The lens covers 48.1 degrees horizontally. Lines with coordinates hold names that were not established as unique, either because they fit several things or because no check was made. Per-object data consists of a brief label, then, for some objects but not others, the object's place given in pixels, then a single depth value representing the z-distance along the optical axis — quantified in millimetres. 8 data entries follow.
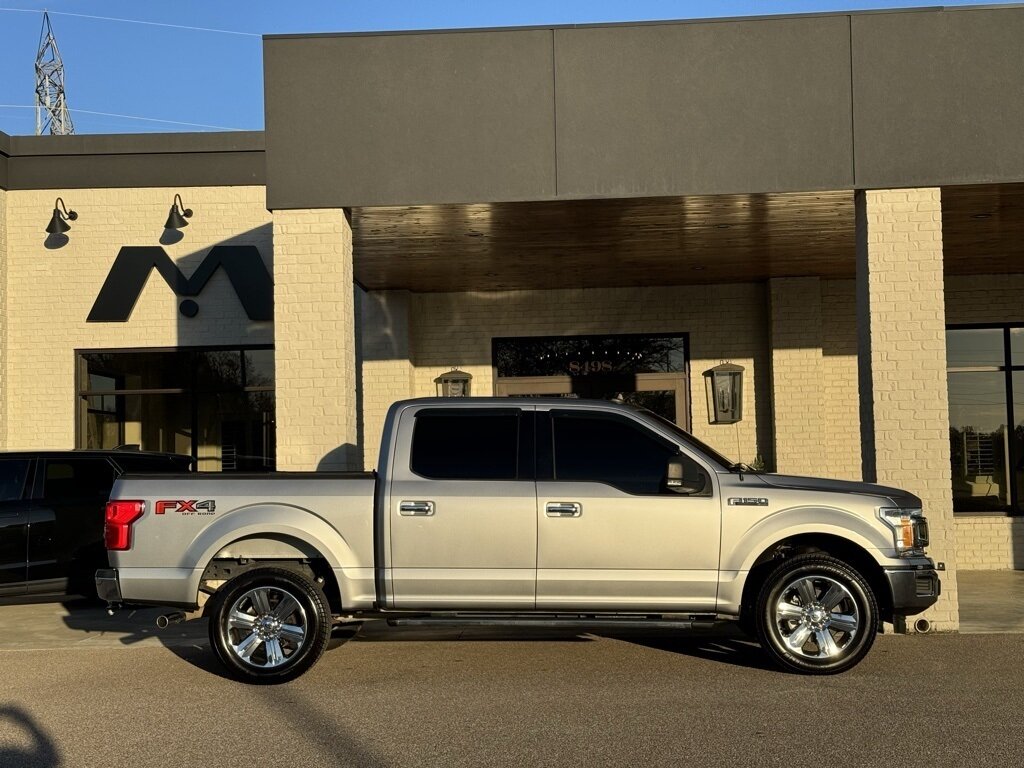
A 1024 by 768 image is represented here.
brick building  10609
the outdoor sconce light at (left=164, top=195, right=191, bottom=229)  16622
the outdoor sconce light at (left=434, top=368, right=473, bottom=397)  16125
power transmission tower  35156
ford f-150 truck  8305
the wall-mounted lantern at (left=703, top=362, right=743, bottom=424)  15820
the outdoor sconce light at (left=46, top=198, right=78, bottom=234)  16609
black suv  11461
